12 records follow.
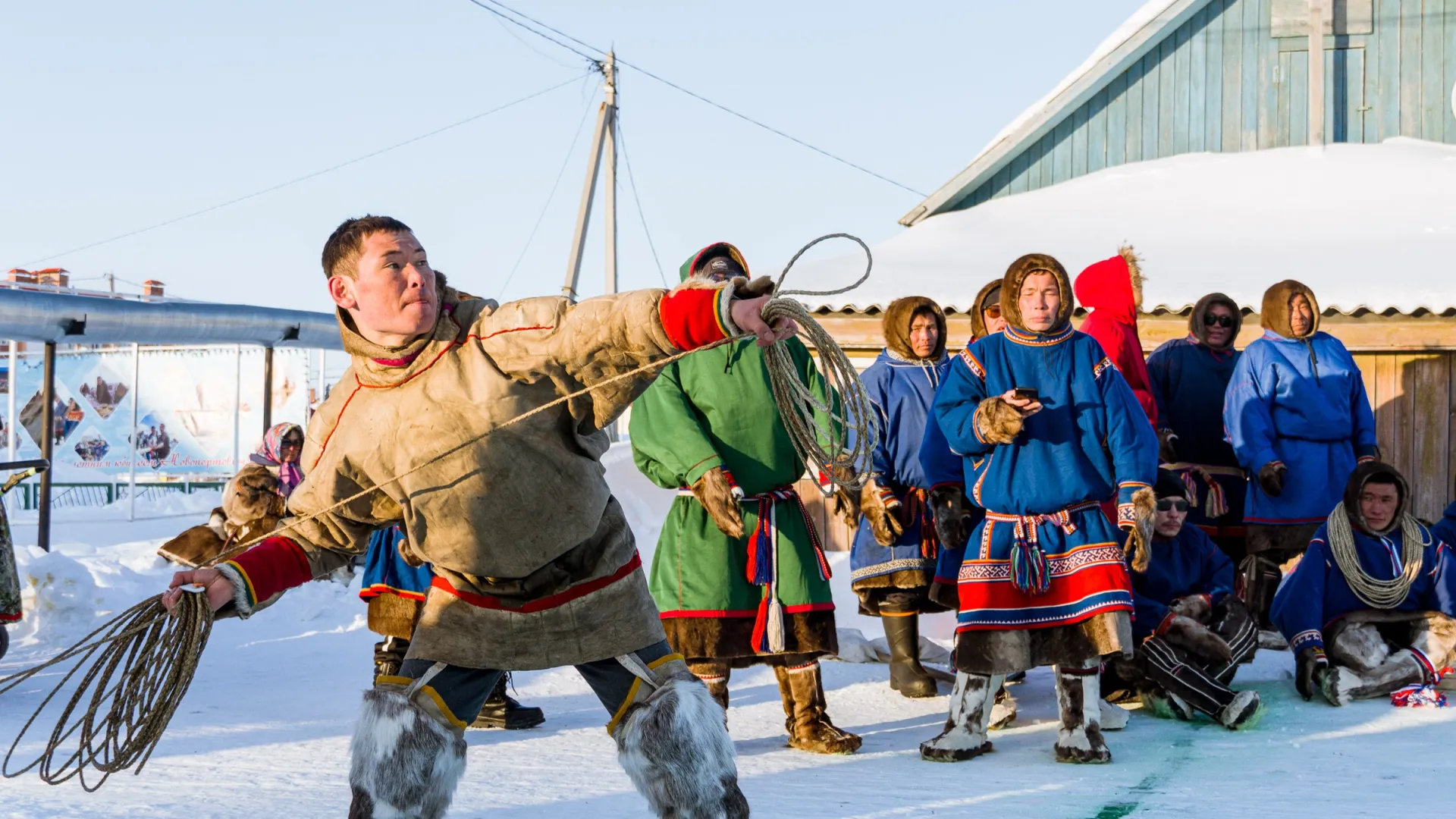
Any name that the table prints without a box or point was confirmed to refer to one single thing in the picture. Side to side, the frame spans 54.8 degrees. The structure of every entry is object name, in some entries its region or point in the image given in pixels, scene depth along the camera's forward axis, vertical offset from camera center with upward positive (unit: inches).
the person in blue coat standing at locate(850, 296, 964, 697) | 223.3 -9.0
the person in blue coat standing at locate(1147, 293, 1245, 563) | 263.9 +6.1
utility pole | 720.3 +148.3
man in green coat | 187.3 -14.5
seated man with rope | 217.2 -25.0
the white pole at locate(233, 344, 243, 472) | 664.2 +7.0
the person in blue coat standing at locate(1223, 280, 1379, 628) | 249.3 +2.2
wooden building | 321.7 +74.5
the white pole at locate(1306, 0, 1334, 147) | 454.6 +113.8
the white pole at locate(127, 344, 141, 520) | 554.3 +1.9
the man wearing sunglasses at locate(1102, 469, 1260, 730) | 199.5 -29.1
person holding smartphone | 174.9 -10.4
